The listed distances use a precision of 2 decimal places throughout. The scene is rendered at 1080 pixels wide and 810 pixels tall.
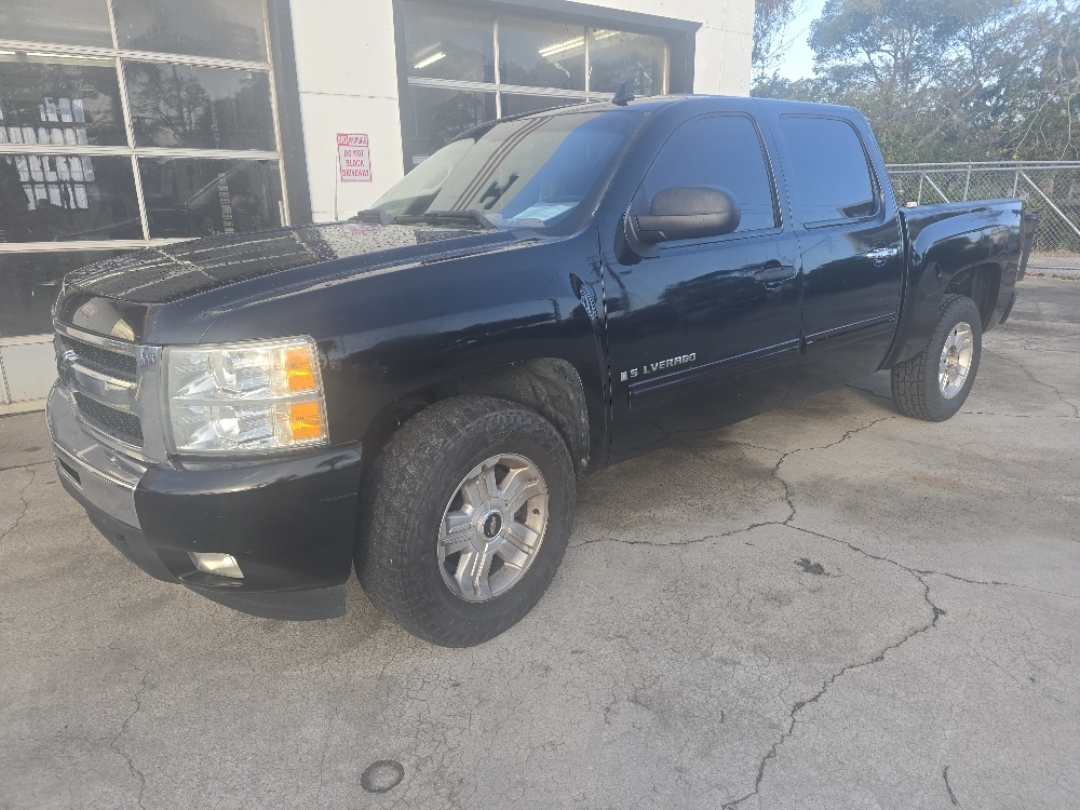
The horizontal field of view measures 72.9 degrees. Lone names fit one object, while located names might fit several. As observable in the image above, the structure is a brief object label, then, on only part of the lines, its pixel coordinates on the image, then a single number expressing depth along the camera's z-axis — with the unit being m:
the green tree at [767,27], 34.69
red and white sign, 6.59
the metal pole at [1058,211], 14.79
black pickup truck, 2.06
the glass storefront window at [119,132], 5.55
